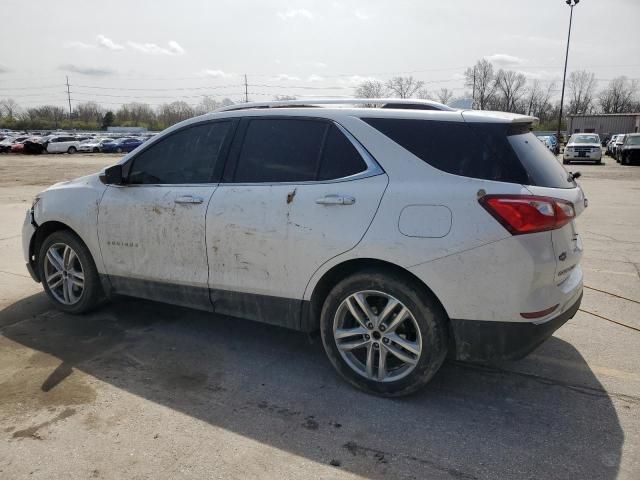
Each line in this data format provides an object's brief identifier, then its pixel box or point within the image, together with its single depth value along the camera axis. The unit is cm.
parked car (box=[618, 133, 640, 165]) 2904
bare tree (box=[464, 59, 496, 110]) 7019
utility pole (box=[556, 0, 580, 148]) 4662
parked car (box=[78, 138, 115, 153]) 5097
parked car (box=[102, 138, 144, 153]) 5044
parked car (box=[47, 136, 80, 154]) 4825
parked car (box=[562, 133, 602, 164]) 3012
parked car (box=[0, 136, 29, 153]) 4855
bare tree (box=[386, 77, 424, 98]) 6966
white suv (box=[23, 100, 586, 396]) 298
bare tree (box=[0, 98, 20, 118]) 12306
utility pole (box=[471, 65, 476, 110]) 6984
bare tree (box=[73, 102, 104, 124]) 12719
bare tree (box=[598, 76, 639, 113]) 10550
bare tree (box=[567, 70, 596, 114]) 10544
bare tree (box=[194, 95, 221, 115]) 8651
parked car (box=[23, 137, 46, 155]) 4750
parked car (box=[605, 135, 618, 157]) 3906
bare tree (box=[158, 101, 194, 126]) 11900
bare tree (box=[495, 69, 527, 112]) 8388
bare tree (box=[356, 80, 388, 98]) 5916
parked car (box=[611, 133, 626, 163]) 3269
